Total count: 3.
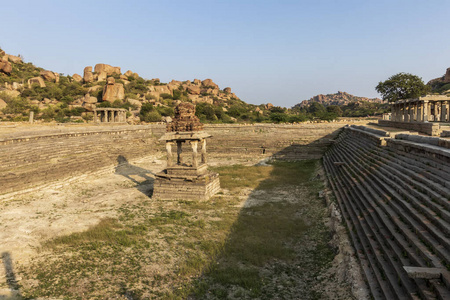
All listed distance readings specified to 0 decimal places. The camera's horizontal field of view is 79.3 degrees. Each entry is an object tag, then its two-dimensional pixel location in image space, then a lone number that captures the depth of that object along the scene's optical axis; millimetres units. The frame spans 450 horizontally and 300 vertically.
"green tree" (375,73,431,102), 39375
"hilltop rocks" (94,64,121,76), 72750
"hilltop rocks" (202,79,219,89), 93625
